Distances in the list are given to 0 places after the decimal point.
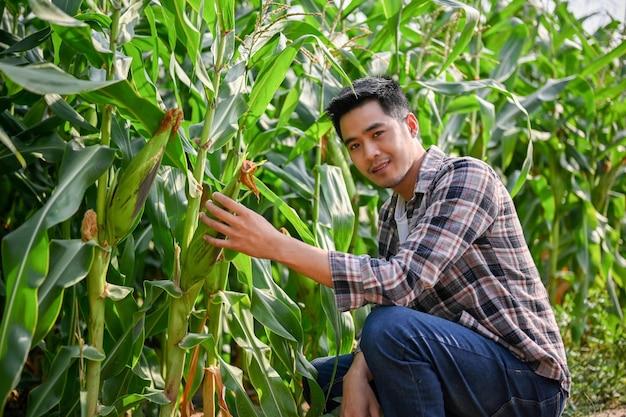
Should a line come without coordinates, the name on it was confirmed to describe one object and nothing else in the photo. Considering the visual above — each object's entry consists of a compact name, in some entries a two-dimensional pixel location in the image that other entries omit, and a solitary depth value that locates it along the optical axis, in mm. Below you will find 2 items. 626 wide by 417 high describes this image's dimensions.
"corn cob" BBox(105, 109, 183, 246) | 1509
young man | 1724
